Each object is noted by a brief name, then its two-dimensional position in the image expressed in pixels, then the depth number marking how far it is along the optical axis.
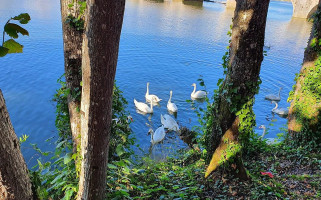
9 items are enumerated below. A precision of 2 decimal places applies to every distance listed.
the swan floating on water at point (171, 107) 10.43
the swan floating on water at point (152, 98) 10.98
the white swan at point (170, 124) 9.34
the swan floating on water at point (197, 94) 11.77
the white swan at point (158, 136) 8.38
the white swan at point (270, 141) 6.53
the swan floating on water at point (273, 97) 11.80
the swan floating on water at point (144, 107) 10.29
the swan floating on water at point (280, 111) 10.82
